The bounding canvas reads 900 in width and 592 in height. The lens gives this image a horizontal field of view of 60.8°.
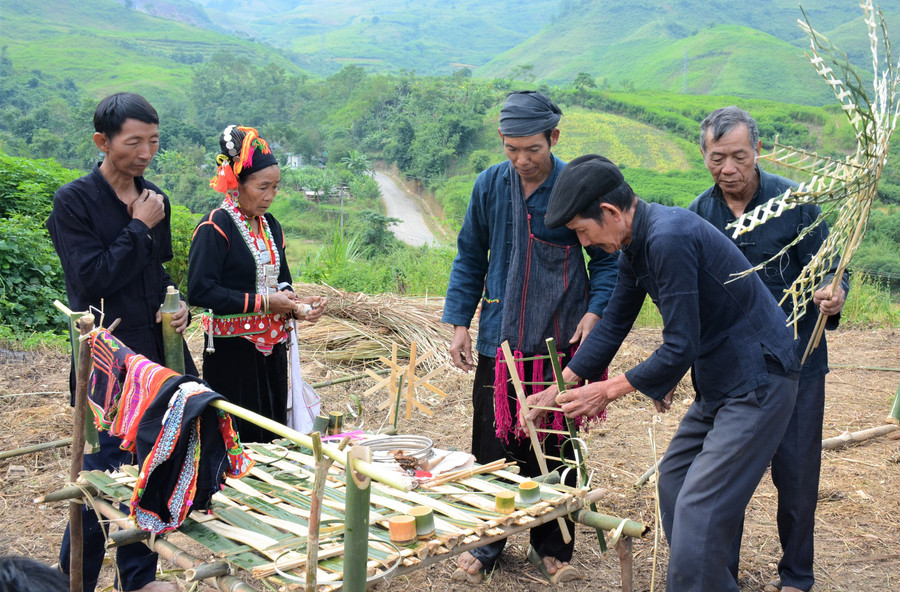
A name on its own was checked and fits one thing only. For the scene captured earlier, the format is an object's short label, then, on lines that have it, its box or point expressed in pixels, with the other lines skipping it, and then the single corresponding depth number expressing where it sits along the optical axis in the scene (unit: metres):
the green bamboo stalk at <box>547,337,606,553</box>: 2.58
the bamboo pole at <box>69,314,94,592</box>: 2.35
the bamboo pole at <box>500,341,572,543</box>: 2.72
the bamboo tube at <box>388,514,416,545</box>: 2.16
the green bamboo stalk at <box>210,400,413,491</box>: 1.59
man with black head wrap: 2.92
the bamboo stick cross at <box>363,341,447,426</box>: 3.26
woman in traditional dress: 3.03
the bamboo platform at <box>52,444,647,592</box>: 2.08
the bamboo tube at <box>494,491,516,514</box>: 2.40
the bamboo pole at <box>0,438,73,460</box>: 4.02
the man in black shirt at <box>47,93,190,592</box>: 2.65
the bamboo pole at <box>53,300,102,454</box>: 2.51
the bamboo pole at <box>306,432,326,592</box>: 1.73
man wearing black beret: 2.22
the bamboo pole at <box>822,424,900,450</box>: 4.58
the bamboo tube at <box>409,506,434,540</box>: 2.21
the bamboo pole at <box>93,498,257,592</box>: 2.07
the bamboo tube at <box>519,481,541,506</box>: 2.50
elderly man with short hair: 2.78
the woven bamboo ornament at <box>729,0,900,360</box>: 2.11
